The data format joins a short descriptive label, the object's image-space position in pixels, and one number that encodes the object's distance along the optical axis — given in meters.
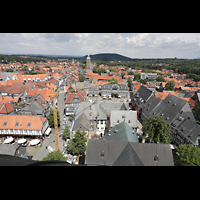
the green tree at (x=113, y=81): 79.43
